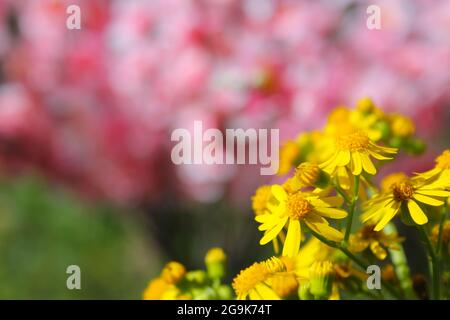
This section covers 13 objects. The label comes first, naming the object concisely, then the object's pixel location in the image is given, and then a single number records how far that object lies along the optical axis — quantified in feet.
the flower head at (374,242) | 1.60
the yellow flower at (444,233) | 1.61
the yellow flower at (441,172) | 1.56
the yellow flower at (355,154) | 1.57
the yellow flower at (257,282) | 1.54
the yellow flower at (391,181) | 1.57
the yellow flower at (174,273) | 1.62
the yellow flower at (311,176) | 1.56
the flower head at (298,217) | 1.53
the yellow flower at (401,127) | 1.75
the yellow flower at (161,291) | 1.63
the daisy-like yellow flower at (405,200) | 1.53
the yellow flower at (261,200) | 1.62
